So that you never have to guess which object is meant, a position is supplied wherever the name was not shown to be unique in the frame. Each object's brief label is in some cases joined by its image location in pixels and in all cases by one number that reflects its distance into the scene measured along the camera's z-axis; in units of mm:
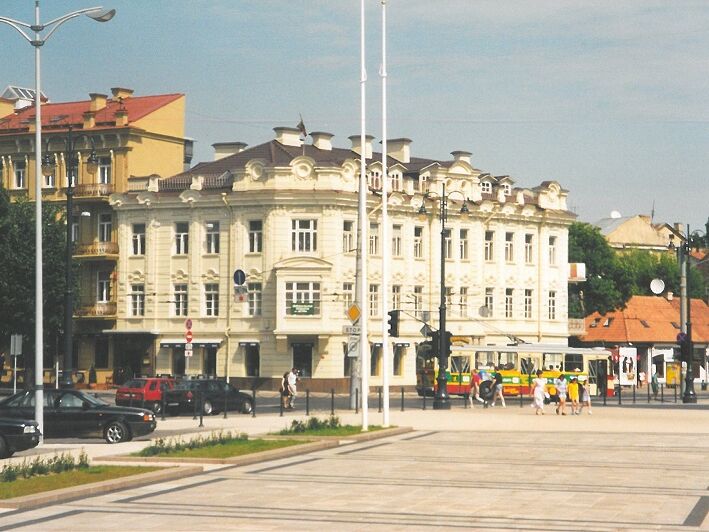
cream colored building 74375
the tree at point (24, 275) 68188
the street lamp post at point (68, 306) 48688
